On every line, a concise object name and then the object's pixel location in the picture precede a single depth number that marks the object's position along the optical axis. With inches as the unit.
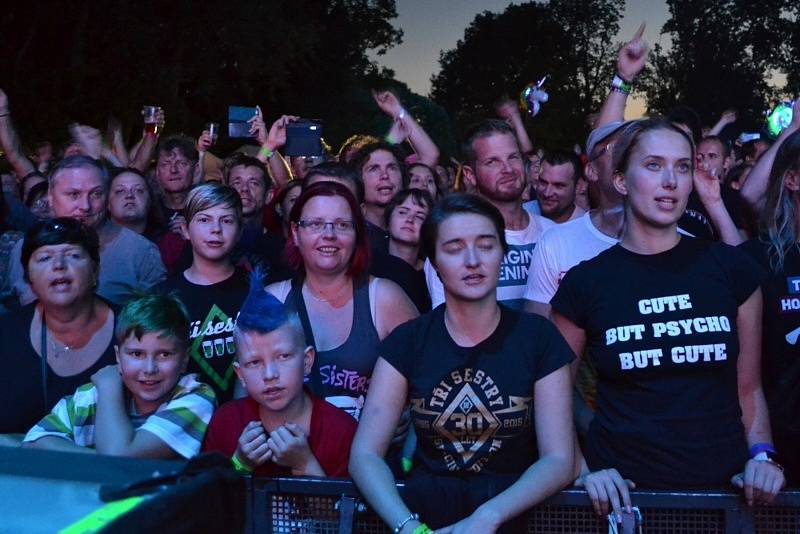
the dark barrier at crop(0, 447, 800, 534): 57.2
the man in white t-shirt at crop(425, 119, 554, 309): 187.9
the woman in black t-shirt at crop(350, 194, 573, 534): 116.0
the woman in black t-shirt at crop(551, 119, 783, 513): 124.3
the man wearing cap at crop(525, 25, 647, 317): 162.6
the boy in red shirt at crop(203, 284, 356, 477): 135.2
